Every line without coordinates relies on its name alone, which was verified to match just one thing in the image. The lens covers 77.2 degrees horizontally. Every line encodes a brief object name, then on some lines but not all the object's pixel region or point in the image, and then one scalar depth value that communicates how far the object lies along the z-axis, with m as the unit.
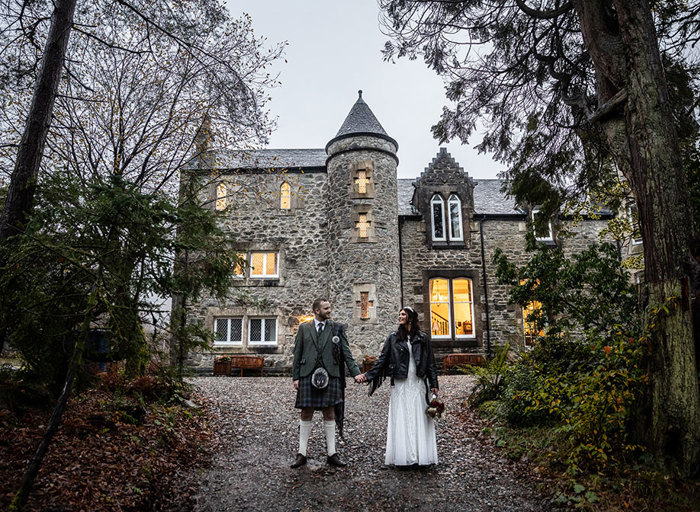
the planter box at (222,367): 14.86
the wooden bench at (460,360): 15.20
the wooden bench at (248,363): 15.08
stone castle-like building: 15.38
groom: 5.02
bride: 5.03
